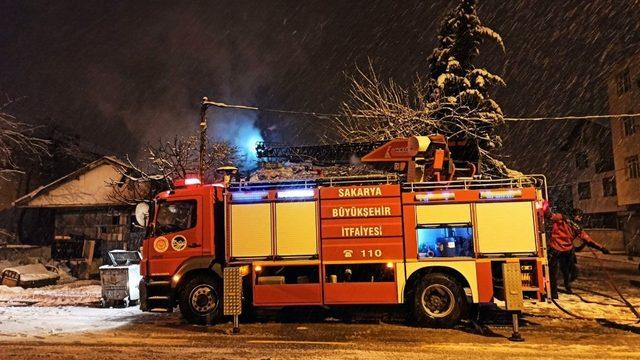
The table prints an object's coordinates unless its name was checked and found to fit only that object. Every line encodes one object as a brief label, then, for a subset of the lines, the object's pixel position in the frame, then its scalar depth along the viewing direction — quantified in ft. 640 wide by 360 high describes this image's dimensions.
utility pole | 53.88
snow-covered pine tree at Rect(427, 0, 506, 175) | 52.70
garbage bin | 39.93
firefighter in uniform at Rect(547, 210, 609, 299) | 37.45
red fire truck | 28.55
